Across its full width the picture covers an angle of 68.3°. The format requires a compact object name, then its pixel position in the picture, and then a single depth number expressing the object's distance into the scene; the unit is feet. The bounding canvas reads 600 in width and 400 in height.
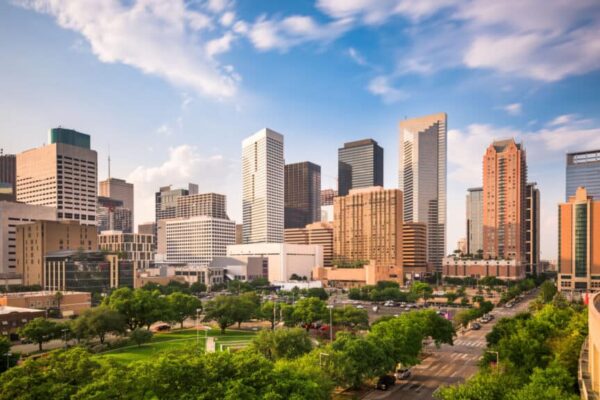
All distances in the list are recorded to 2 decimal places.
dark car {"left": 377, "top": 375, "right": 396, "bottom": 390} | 163.53
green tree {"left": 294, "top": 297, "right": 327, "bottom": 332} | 262.88
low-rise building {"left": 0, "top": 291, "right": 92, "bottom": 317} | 306.55
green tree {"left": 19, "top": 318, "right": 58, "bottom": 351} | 222.28
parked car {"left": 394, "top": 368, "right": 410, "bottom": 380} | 177.58
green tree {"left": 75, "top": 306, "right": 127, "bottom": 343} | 222.69
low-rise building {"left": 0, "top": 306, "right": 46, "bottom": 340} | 249.75
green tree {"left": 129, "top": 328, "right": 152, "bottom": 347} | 221.25
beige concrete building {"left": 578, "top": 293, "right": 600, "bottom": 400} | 97.14
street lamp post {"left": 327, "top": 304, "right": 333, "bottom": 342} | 242.99
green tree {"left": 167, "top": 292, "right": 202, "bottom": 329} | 281.33
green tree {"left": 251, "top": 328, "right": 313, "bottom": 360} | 166.20
